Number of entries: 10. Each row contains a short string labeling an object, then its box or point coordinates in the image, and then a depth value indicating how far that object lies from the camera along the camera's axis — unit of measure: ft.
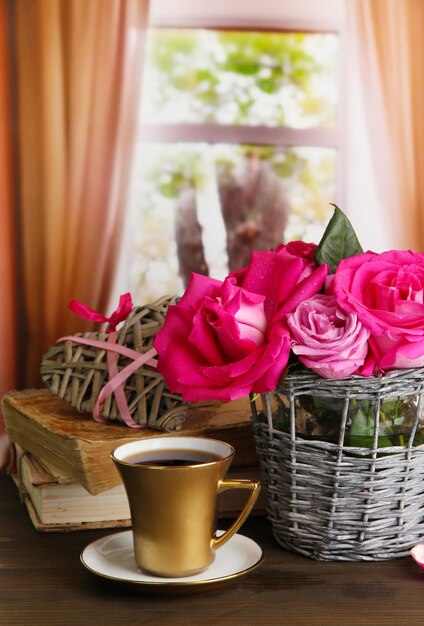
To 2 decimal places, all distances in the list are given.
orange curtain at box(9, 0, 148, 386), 6.12
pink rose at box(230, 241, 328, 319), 3.72
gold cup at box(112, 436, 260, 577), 3.59
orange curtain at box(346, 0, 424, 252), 6.62
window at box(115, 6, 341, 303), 6.40
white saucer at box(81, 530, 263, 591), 3.60
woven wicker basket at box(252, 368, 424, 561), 3.73
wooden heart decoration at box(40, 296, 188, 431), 4.14
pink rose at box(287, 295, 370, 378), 3.64
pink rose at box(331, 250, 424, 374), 3.64
